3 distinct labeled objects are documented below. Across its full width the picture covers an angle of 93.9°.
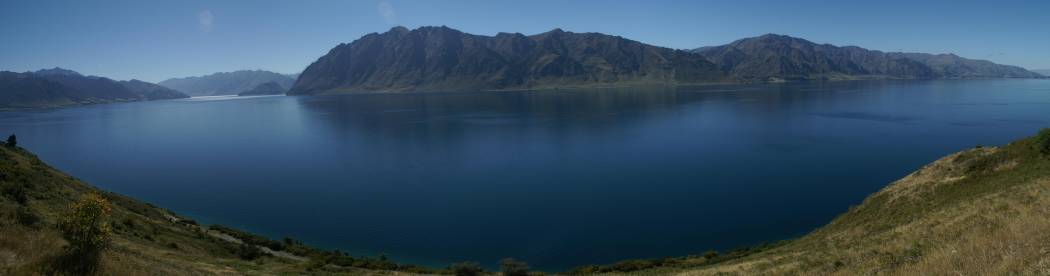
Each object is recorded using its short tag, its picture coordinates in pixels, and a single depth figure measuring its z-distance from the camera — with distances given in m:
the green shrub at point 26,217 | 20.89
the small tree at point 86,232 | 13.56
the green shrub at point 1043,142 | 33.97
